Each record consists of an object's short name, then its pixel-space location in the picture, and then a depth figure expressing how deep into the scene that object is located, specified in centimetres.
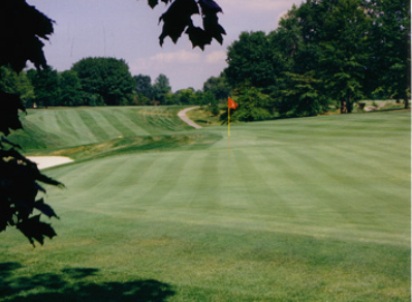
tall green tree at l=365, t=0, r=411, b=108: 6894
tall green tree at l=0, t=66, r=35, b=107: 7748
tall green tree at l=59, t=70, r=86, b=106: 10069
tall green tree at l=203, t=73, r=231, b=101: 12094
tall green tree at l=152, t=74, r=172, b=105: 12319
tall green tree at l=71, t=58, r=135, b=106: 11850
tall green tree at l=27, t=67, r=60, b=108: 8388
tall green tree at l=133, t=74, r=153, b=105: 11998
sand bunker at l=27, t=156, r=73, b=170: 3325
